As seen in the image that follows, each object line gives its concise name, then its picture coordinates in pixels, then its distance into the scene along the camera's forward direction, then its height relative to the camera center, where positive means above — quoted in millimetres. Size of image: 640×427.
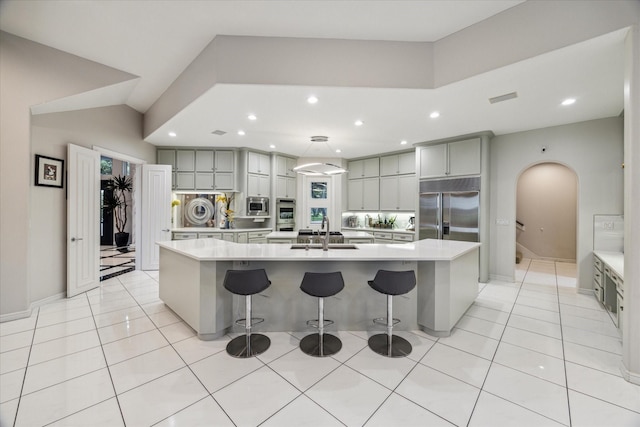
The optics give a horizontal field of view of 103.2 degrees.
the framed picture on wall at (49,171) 3359 +553
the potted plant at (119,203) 7801 +278
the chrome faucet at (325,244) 2901 -346
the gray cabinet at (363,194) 6488 +537
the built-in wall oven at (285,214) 6363 -10
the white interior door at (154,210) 5156 +49
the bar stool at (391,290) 2324 -694
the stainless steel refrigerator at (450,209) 4742 +122
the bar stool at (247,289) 2301 -695
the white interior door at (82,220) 3721 -124
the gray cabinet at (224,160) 5781 +1189
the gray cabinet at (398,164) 5902 +1224
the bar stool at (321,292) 2314 -712
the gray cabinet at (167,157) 5670 +1248
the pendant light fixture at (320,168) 3932 +806
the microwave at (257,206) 5832 +174
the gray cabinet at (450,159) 4719 +1107
